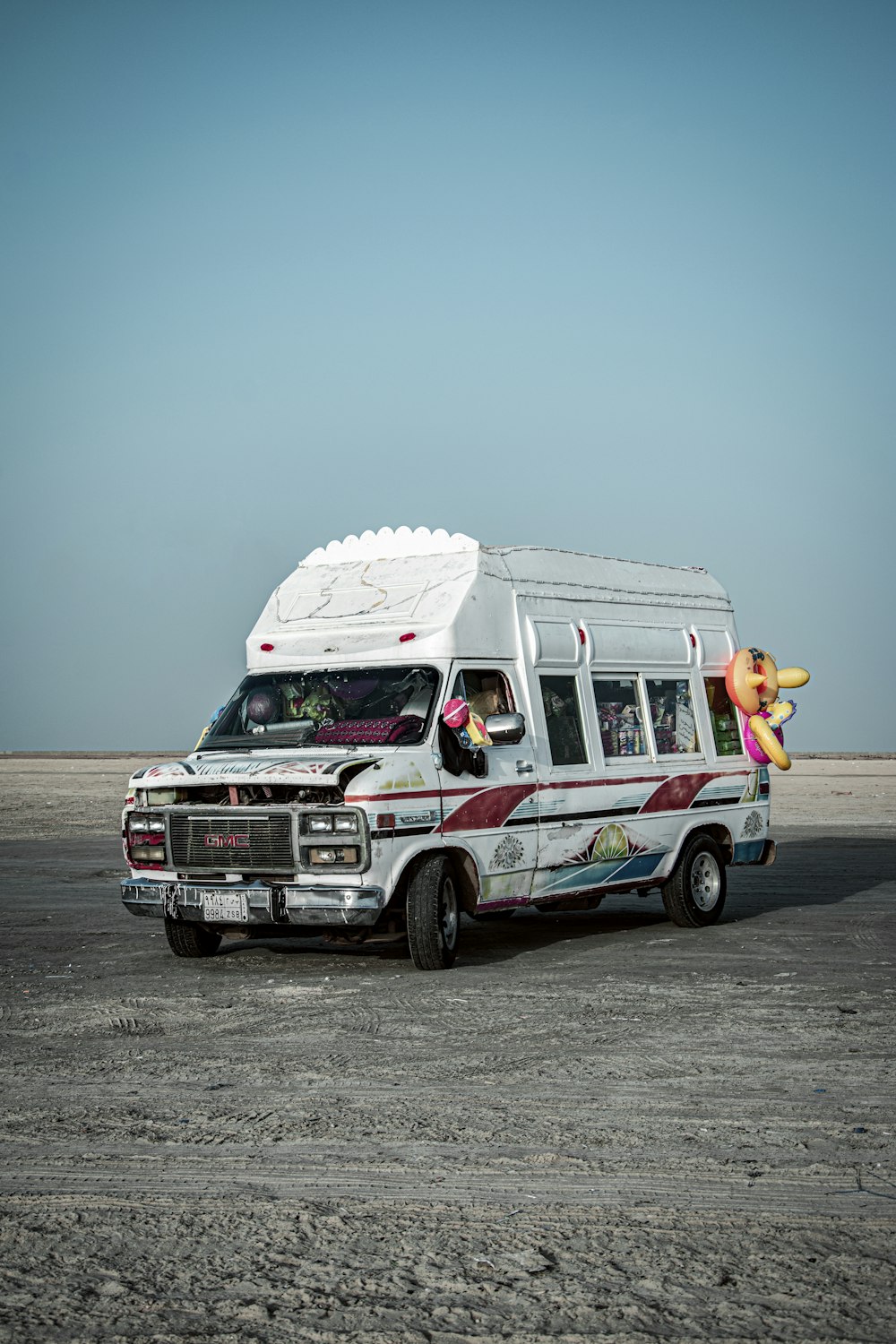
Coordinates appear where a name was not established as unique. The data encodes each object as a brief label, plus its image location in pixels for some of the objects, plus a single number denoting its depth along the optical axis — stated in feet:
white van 33.14
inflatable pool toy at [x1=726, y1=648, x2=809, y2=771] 46.52
